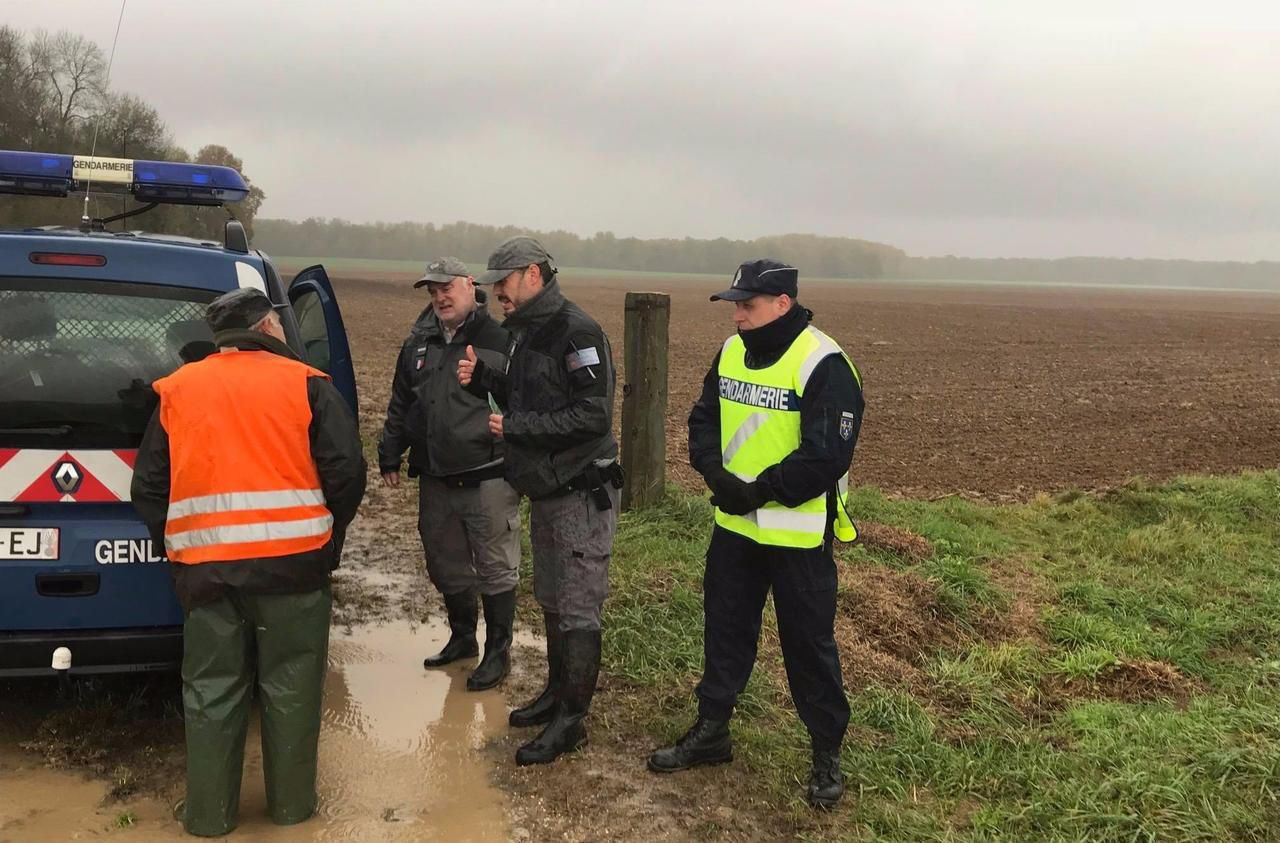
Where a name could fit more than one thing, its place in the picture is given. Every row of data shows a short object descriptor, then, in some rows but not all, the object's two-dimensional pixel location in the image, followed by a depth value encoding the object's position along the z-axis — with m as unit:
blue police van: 3.28
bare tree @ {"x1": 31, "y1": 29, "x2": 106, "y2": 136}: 52.22
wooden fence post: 6.81
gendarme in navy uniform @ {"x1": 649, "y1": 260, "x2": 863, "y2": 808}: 3.42
